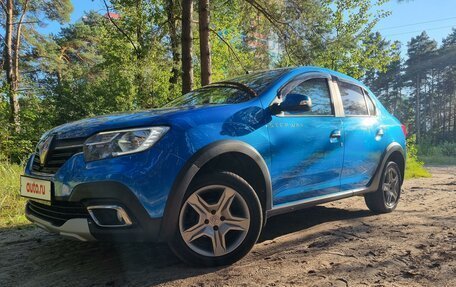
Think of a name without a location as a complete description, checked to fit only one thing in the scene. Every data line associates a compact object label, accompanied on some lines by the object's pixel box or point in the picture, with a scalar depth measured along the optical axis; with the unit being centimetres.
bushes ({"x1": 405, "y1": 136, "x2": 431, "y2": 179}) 1222
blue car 291
